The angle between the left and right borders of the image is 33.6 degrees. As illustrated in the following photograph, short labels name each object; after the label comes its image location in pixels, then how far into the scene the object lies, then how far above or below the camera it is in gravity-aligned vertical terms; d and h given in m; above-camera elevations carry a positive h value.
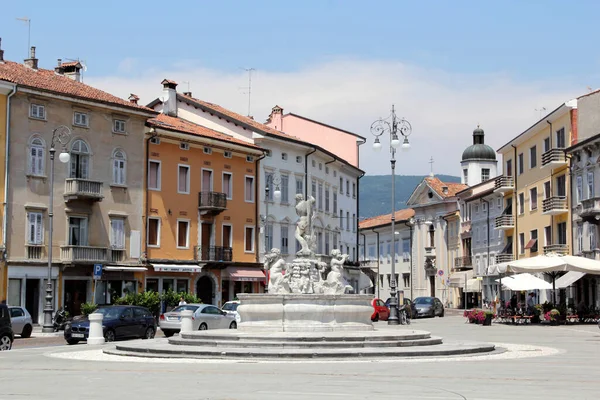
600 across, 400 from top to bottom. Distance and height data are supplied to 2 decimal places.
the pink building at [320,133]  72.56 +12.22
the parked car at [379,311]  52.19 -0.74
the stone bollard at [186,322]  31.89 -0.81
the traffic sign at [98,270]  41.71 +1.12
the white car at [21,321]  34.59 -0.86
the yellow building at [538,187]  56.41 +6.90
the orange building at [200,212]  51.09 +4.60
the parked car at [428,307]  60.12 -0.59
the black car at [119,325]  31.52 -0.91
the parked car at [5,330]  27.02 -0.91
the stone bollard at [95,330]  29.81 -1.00
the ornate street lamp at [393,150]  40.25 +5.92
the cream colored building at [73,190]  44.03 +4.99
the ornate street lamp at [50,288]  38.41 +0.34
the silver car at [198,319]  35.25 -0.79
